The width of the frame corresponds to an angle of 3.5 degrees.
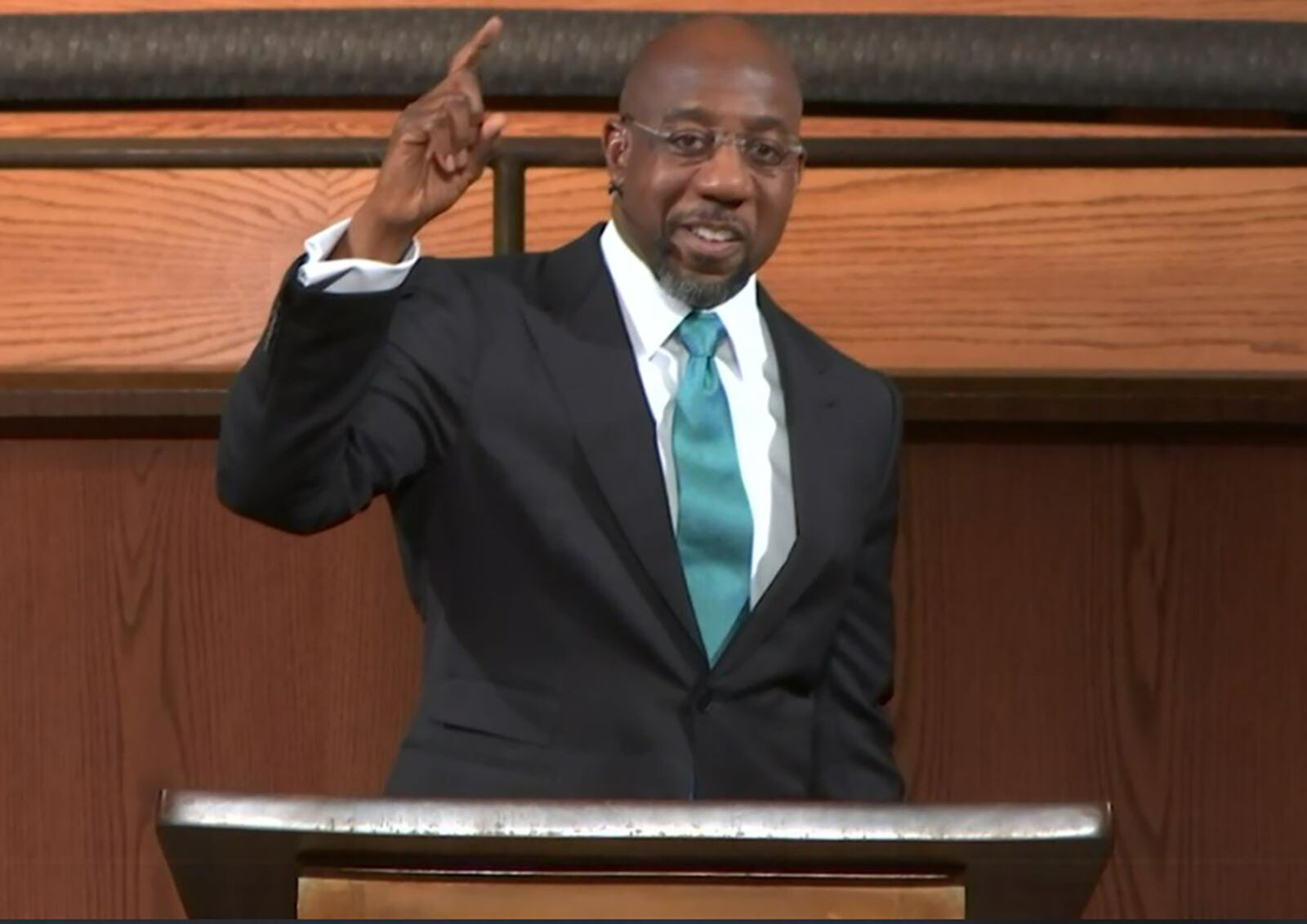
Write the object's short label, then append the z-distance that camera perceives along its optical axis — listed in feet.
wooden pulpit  49.19
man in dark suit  51.48
